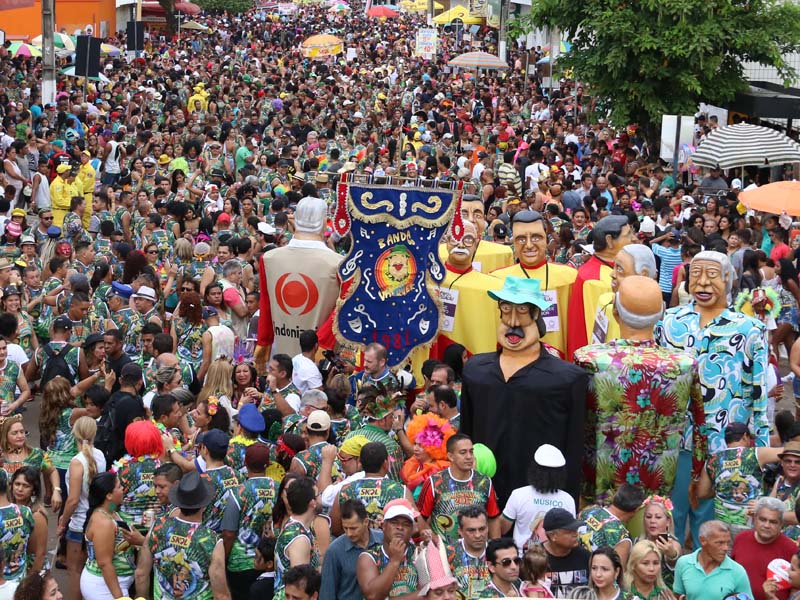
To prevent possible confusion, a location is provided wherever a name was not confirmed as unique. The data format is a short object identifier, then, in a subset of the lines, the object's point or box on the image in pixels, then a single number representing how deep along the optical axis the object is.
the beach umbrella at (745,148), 18.64
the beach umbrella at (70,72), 32.08
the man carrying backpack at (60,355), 9.93
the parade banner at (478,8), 50.47
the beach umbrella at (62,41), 34.78
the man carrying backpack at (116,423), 8.63
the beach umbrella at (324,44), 40.12
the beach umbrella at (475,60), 34.25
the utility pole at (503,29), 41.03
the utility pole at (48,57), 25.58
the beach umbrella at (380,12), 63.08
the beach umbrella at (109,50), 37.86
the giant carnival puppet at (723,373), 8.13
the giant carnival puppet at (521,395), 7.24
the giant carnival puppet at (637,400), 7.25
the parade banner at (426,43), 40.22
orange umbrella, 14.12
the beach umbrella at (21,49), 32.97
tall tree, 23.34
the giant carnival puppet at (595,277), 9.58
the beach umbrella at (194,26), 60.03
